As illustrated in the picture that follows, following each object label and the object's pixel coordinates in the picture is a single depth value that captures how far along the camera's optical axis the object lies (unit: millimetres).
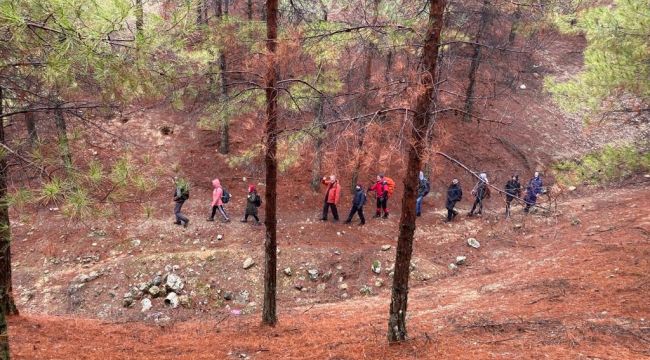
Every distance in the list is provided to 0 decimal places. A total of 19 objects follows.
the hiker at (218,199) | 15078
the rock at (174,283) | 12398
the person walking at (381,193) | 15406
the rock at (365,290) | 12820
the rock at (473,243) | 14916
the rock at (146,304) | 11879
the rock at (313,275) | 13094
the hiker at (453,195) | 15984
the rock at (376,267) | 13430
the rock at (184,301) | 12141
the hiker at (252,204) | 14875
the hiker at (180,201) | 14236
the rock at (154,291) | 12250
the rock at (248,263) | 13098
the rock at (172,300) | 12062
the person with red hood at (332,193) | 14573
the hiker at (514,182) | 14670
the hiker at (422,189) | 16019
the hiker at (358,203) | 14891
